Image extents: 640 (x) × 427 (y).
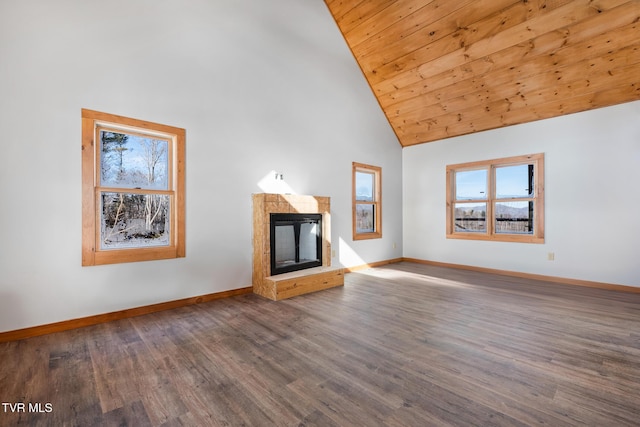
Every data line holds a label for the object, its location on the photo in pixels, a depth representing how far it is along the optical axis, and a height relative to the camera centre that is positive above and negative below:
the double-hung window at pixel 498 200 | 4.95 +0.21
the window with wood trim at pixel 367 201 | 5.74 +0.21
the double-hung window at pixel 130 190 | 2.93 +0.26
